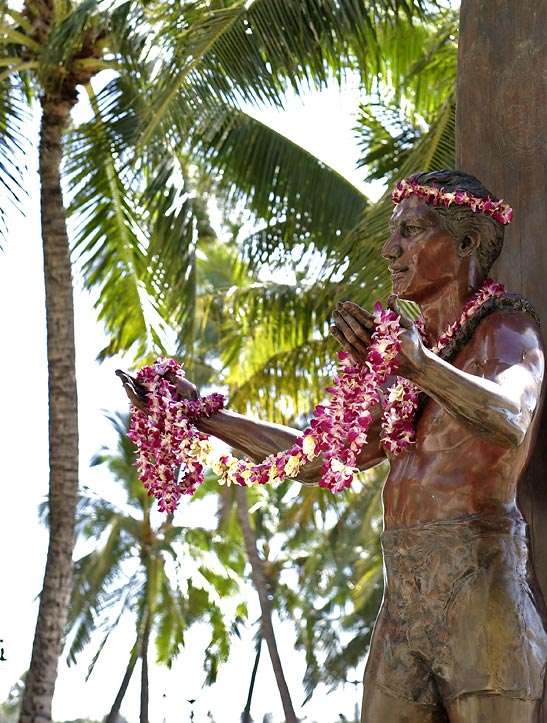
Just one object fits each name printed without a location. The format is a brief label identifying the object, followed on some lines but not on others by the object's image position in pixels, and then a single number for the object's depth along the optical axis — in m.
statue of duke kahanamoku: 2.96
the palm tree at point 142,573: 29.64
